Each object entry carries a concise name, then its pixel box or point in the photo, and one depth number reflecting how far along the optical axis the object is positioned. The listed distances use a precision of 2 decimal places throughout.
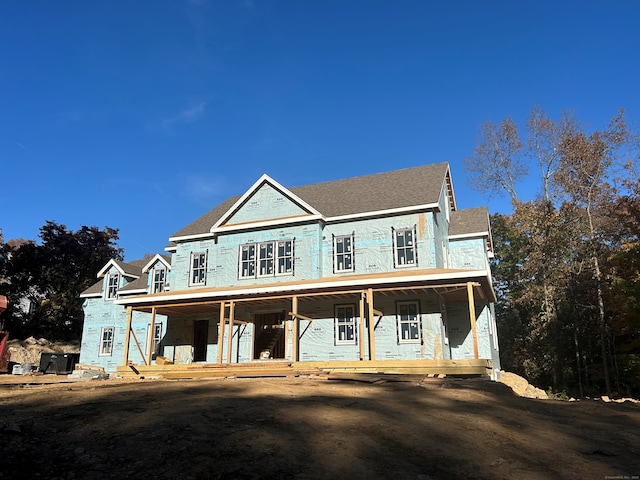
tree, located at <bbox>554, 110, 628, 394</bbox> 30.33
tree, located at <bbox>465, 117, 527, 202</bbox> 36.47
